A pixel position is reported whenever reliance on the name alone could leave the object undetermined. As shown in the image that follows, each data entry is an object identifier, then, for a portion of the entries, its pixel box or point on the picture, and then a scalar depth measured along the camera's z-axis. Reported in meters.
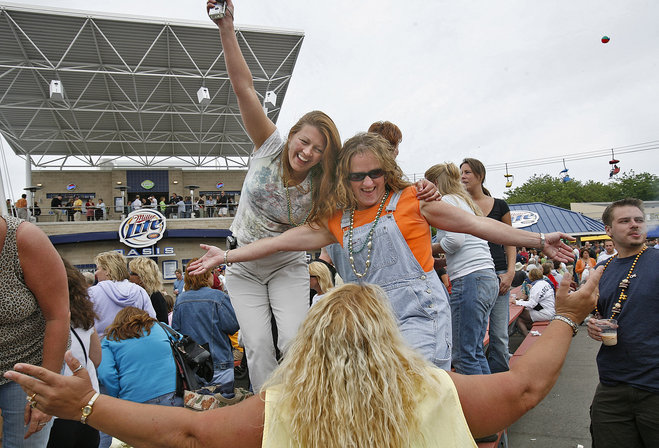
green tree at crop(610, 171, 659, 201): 52.22
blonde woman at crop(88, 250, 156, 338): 4.61
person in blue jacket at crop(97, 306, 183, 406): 3.63
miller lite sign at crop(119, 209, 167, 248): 24.47
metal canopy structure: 20.59
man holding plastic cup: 2.72
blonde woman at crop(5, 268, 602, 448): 1.31
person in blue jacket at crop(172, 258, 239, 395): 4.75
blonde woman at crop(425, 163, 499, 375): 3.34
